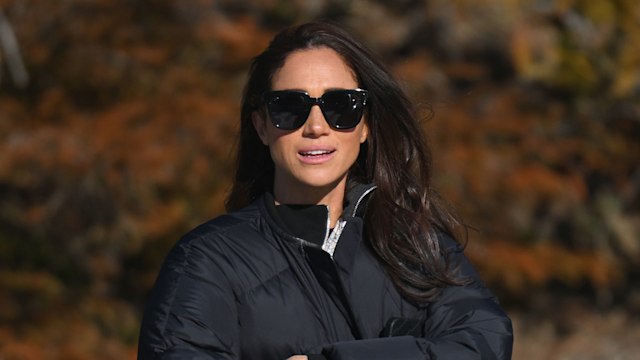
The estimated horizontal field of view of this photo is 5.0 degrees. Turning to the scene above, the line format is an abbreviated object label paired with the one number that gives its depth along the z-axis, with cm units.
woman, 989
